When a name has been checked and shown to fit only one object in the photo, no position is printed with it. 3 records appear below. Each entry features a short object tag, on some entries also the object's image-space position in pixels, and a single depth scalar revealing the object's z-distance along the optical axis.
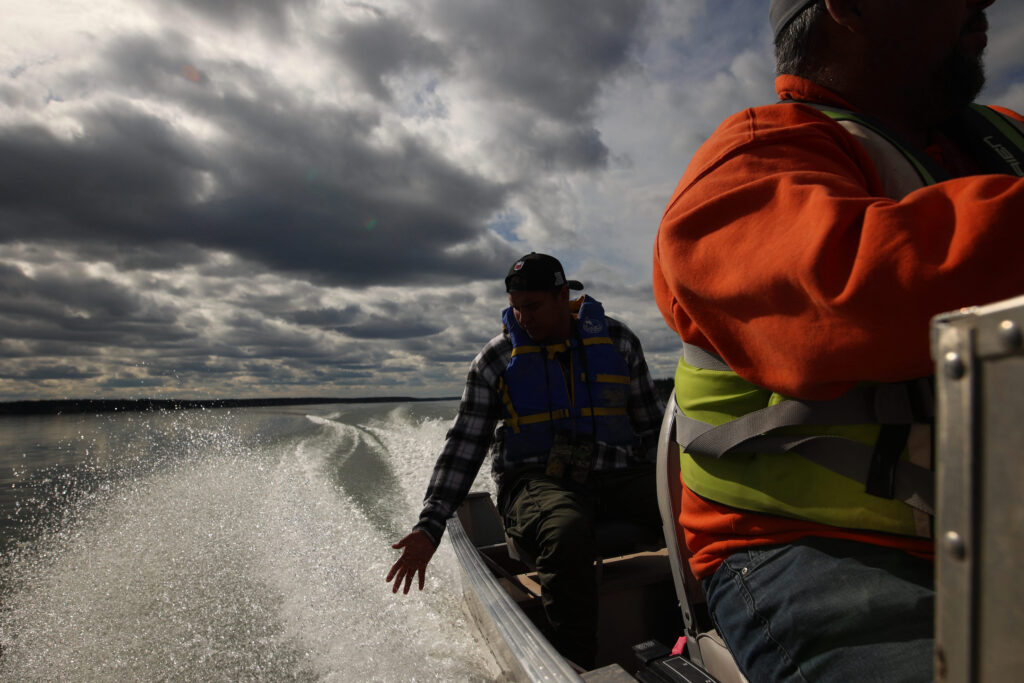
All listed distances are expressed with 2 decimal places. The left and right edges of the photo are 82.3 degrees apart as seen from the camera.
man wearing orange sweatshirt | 0.69
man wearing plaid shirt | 2.55
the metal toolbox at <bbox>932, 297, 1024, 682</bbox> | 0.43
